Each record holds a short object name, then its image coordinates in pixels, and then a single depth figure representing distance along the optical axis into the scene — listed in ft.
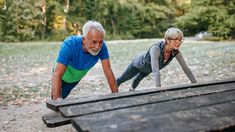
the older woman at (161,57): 13.24
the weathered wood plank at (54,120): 8.03
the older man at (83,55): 10.34
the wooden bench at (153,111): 5.84
